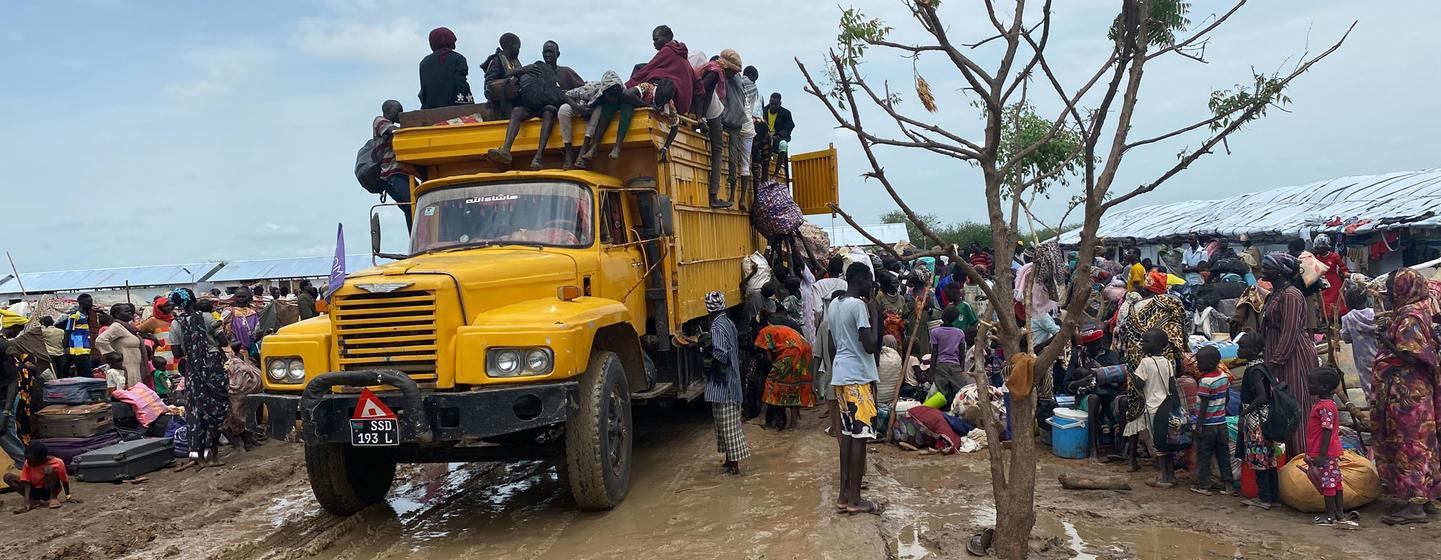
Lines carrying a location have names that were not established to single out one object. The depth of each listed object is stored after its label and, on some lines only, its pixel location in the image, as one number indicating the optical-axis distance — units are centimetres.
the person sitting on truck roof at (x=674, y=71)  903
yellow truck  588
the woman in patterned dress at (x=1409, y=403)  621
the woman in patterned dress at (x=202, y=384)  961
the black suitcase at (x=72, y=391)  973
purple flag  611
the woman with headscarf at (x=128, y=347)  1139
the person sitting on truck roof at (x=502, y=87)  823
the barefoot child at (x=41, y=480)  798
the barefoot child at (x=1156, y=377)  732
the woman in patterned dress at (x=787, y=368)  926
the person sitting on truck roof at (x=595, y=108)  803
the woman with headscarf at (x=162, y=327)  1394
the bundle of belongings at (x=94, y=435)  900
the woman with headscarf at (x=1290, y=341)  671
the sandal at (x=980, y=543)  551
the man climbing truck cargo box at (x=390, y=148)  895
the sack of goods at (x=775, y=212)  1191
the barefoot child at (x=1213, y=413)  694
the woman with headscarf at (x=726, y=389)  759
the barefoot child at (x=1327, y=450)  621
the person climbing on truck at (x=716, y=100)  970
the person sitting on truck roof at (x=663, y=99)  846
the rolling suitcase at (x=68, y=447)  947
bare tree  448
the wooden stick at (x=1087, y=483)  727
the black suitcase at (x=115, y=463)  895
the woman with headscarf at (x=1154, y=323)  782
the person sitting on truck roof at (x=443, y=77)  926
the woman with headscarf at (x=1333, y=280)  1096
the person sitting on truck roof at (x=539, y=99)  809
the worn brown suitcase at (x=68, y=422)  953
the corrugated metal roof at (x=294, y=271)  4135
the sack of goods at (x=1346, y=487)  636
